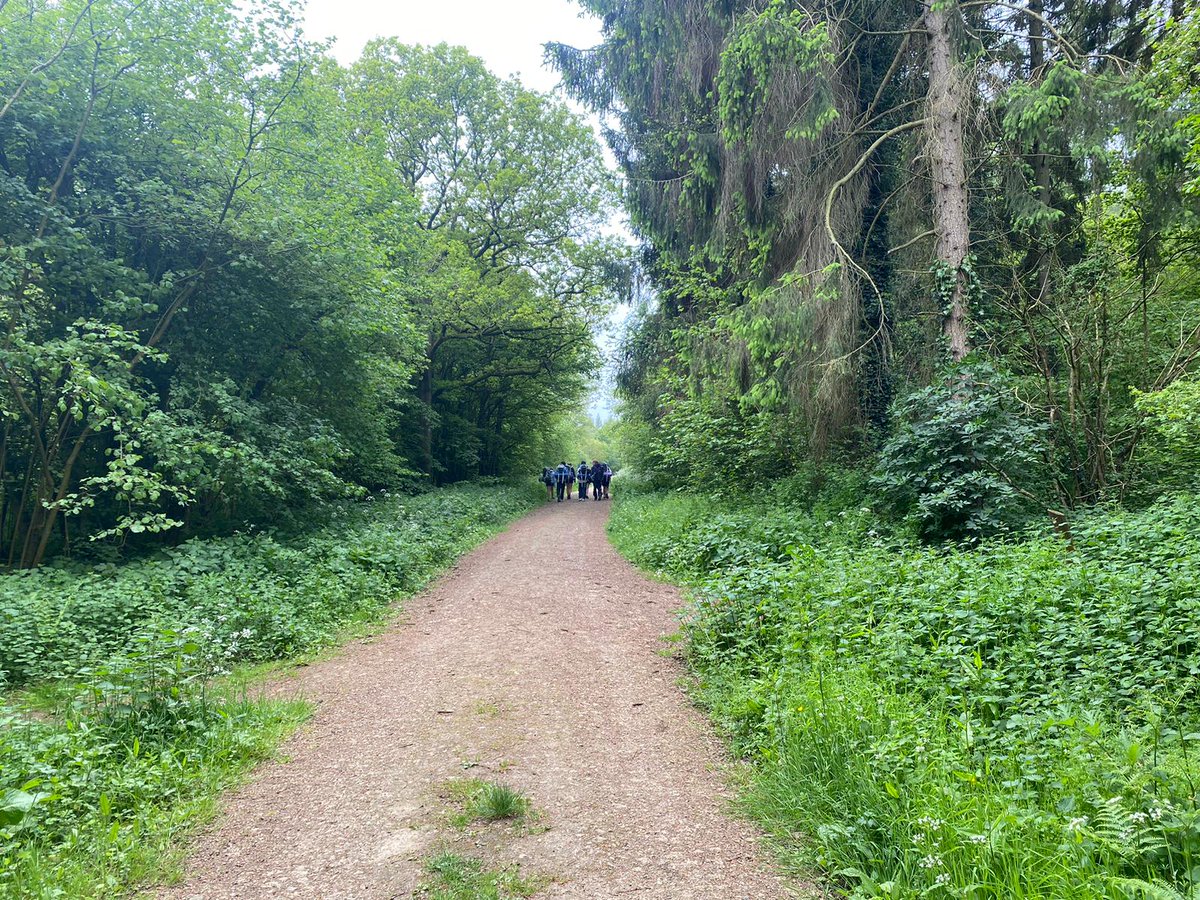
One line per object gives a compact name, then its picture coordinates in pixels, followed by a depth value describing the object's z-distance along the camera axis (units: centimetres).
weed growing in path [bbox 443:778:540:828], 318
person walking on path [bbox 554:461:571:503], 2688
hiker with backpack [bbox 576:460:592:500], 2669
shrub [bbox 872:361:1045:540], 713
